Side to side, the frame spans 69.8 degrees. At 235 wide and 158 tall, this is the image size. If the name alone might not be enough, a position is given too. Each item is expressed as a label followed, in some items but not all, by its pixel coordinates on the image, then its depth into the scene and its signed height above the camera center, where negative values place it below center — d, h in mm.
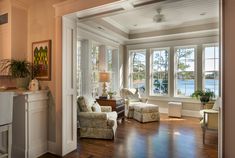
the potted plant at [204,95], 5113 -526
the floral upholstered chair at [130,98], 5594 -688
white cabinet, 2613 -756
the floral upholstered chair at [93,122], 3543 -931
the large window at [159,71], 6324 +270
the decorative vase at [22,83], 2962 -83
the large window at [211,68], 5539 +342
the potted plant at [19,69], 2895 +160
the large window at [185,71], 5895 +255
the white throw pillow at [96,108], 3884 -687
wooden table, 4703 -724
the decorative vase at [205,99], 5105 -634
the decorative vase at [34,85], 2811 -113
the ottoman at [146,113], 4945 -1035
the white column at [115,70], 6348 +312
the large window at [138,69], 6719 +367
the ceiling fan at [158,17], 4535 +1659
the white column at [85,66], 4777 +349
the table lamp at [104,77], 4953 +37
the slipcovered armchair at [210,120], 3367 -853
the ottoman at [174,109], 5660 -1039
